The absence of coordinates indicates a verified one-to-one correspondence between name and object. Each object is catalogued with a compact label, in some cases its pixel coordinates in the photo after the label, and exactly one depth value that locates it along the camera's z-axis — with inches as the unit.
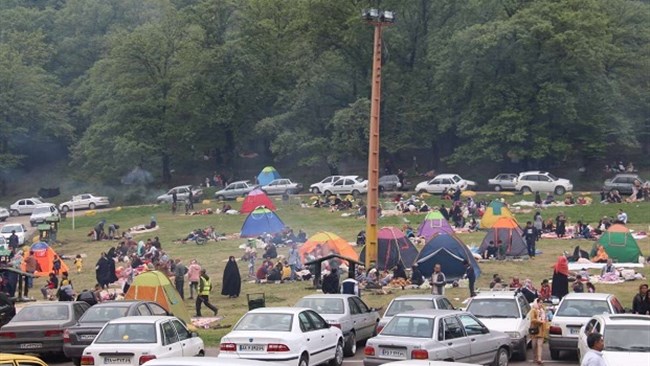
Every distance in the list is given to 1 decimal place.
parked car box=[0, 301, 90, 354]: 859.4
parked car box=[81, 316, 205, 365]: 701.9
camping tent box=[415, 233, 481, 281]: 1405.0
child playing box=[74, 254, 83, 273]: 1716.3
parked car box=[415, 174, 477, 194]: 2561.5
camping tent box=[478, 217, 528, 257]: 1601.9
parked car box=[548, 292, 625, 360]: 837.8
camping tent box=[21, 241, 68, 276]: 1669.4
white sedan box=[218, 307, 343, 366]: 710.5
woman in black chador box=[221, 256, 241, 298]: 1353.3
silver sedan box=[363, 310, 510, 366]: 703.7
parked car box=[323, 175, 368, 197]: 2635.3
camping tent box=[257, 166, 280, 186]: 2837.1
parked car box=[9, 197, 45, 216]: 2832.2
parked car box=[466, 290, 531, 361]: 852.0
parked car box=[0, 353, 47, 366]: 500.4
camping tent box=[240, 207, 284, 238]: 1942.7
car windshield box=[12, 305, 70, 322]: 892.6
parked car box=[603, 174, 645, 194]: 2394.2
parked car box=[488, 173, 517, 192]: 2566.4
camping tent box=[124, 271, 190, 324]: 1125.7
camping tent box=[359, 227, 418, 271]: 1509.6
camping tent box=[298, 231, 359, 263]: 1528.1
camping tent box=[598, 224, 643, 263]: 1531.7
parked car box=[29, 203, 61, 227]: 2477.9
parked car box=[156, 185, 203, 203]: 2709.2
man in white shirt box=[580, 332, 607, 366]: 531.2
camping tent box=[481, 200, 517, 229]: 1902.1
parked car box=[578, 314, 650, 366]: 633.6
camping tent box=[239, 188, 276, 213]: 2327.8
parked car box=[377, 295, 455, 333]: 887.1
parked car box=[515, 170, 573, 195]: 2459.4
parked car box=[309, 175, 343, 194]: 2687.0
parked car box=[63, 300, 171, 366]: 821.2
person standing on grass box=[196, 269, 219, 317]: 1202.0
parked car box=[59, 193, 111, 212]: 2807.6
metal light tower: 1542.8
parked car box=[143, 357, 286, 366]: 452.8
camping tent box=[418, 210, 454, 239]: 1724.9
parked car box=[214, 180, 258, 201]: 2714.1
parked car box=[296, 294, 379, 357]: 877.2
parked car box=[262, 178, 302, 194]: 2733.8
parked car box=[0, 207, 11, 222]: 2718.5
